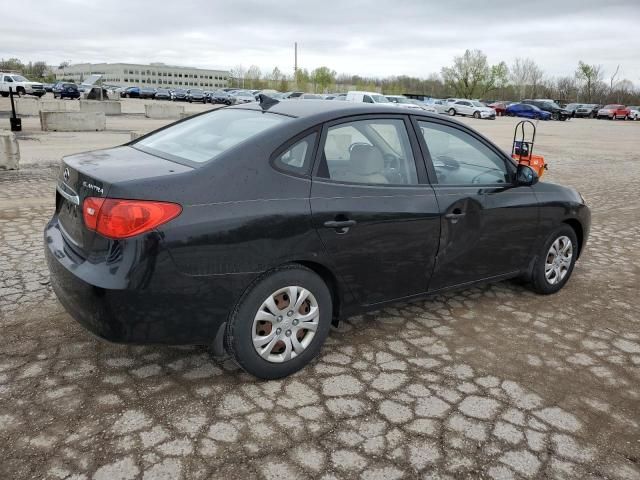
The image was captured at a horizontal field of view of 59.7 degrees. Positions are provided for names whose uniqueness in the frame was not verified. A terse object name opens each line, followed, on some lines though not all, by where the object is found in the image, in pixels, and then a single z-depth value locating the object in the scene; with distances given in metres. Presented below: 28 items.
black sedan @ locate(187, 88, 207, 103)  58.97
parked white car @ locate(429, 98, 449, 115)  45.85
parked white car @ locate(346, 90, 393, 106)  30.25
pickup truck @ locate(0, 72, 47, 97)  44.44
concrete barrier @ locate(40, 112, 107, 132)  18.53
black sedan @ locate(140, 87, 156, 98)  63.28
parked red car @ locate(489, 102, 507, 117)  52.97
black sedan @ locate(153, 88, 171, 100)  61.75
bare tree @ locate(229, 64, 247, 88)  139.12
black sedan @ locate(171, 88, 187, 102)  60.47
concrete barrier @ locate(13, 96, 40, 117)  25.78
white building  146.50
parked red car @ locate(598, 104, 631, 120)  54.97
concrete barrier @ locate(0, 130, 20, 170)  10.10
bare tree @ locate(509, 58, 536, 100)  100.50
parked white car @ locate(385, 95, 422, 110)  35.41
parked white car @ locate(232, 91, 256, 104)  52.30
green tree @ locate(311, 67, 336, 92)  109.31
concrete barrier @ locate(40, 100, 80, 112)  26.66
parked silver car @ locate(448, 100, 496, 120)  44.28
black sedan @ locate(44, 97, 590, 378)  2.78
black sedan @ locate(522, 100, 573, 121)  46.81
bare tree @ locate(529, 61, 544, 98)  101.44
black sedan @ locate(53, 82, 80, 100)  50.84
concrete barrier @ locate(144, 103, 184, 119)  29.86
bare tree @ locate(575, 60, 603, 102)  83.50
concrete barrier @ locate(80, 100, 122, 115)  28.66
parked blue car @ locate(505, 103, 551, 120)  45.97
